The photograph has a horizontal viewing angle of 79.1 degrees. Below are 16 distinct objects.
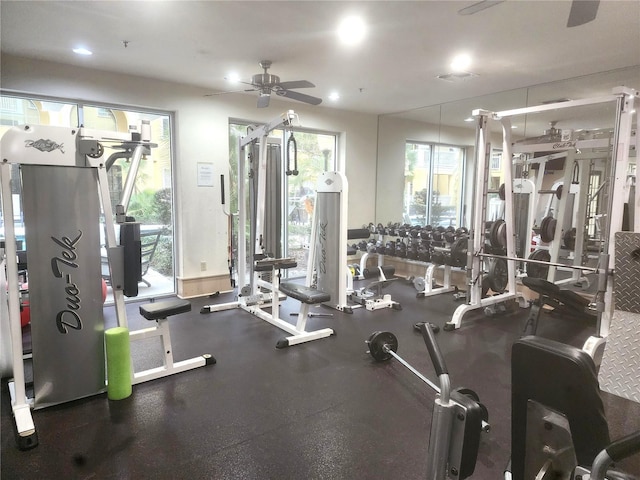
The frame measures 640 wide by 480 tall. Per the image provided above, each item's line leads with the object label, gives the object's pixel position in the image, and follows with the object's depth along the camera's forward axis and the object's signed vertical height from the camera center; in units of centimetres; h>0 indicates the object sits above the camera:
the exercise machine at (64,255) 217 -36
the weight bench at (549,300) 316 -84
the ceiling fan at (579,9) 180 +91
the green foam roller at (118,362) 241 -105
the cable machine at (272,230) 400 -36
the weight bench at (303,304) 334 -94
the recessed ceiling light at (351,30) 288 +131
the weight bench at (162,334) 264 -96
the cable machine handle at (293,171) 354 +24
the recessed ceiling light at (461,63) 364 +133
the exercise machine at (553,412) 84 -49
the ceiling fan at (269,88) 371 +106
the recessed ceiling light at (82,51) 352 +132
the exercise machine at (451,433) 92 -56
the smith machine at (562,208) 289 -8
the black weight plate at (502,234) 430 -38
